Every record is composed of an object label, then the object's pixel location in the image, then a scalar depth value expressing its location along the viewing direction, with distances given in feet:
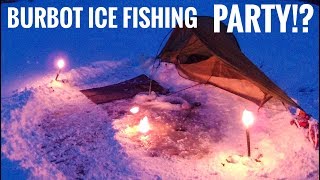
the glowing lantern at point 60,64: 18.10
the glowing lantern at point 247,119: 12.63
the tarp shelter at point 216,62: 14.93
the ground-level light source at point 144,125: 14.23
